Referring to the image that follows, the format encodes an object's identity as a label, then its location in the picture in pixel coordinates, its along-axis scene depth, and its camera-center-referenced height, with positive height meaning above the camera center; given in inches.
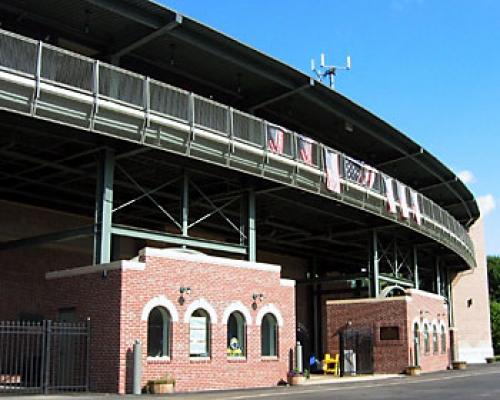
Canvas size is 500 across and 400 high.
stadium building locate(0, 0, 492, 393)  810.2 +217.1
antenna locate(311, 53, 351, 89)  1670.8 +592.9
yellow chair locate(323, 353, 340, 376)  1421.0 -53.0
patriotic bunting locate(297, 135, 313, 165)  1056.8 +268.0
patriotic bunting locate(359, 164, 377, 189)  1211.9 +262.2
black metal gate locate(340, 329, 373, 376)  1397.6 -23.5
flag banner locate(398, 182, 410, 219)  1343.5 +243.8
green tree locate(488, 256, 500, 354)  3700.8 +287.0
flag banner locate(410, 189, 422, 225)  1402.6 +243.7
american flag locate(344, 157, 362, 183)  1163.9 +263.5
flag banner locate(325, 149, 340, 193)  1104.8 +246.8
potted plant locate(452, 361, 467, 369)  1726.1 -68.0
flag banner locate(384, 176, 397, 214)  1286.9 +243.9
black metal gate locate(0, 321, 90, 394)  797.9 -27.2
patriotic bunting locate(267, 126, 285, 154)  1001.5 +267.4
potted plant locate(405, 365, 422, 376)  1365.7 -62.8
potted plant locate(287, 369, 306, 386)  1019.3 -56.7
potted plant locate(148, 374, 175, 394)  804.0 -52.1
